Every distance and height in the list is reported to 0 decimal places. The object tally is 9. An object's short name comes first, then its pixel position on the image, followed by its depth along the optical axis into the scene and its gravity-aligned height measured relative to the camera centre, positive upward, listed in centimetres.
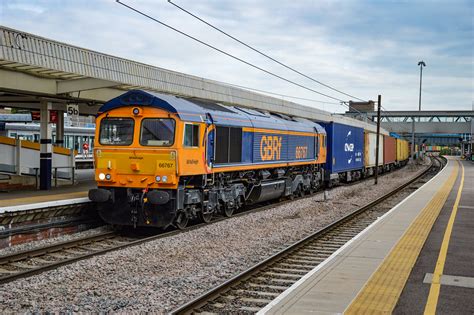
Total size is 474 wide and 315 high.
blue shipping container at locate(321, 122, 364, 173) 2677 +0
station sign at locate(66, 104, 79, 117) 1852 +113
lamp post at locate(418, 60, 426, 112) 9819 +1633
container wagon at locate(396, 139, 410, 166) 5686 -39
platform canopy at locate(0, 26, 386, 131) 1459 +231
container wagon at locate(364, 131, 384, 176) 3582 -30
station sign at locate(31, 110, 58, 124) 1956 +95
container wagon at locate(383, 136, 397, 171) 4422 -41
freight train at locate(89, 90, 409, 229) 1288 -42
